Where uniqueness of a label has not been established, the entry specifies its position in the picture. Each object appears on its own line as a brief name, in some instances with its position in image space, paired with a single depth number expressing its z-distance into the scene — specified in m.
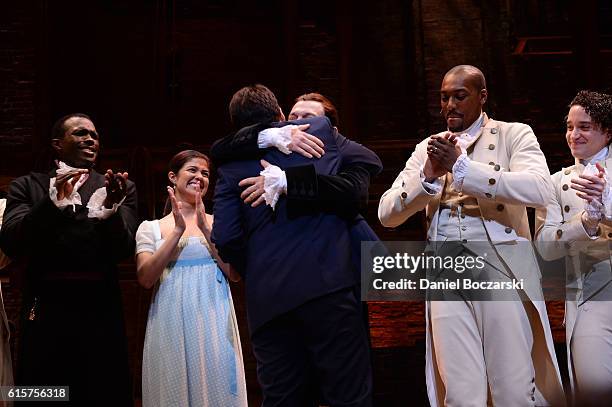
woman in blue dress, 7.96
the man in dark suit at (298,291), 6.10
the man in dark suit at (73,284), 7.65
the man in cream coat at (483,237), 6.73
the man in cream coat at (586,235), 7.13
